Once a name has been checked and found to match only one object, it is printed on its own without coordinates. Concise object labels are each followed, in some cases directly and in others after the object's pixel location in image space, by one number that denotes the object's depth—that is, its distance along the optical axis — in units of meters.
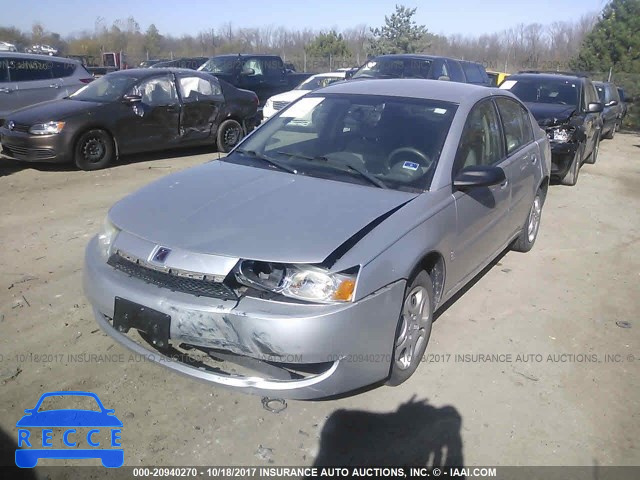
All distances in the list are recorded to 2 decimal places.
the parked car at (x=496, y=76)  21.13
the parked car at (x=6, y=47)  25.28
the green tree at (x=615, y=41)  26.75
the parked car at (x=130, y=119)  8.37
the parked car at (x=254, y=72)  15.34
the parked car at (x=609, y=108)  14.02
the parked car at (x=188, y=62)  21.60
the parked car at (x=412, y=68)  11.62
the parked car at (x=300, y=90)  12.31
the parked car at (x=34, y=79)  11.49
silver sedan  2.68
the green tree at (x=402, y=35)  43.44
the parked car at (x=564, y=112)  8.38
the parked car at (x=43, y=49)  34.04
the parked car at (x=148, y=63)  27.55
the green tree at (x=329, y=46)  47.76
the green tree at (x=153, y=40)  50.69
